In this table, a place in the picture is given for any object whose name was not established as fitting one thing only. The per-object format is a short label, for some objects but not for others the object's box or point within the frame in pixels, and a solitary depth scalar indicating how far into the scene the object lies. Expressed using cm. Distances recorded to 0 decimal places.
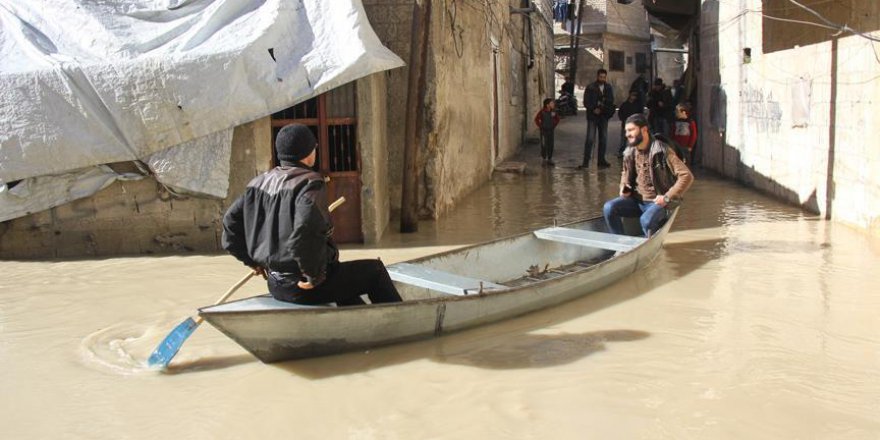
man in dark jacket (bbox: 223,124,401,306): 439
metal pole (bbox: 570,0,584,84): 2937
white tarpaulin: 771
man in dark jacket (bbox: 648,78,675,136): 1502
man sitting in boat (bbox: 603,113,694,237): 739
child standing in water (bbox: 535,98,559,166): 1598
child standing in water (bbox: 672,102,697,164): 1298
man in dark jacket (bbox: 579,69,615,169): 1490
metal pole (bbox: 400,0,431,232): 877
